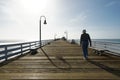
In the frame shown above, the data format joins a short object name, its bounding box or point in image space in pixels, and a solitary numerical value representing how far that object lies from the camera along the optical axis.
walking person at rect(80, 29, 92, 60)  5.21
